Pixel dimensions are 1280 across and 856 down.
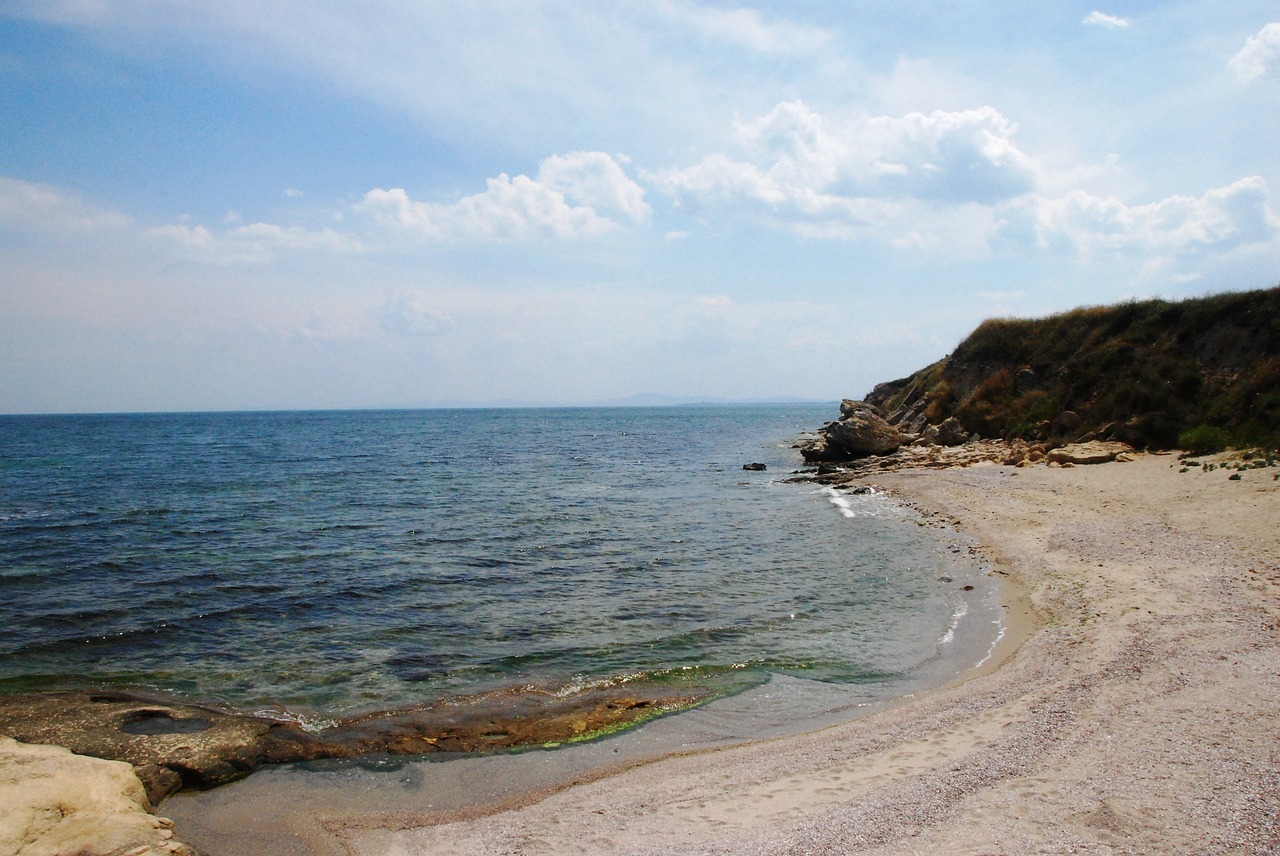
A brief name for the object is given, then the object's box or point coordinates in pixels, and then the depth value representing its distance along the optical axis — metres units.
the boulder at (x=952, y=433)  44.22
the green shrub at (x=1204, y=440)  27.92
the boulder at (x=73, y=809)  6.67
